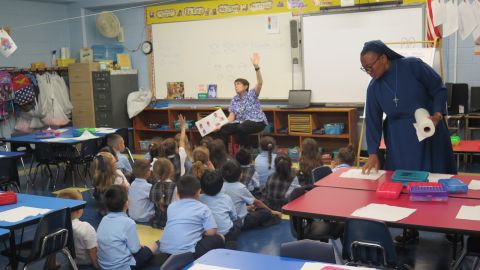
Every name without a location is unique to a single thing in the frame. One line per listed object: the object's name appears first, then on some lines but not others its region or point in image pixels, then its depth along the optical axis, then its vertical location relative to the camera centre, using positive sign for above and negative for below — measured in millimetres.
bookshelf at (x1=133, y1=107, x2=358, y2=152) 7859 -754
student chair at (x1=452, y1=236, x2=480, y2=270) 2839 -967
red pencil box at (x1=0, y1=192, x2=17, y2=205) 3635 -766
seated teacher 7672 -507
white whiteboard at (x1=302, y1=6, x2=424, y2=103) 7277 +516
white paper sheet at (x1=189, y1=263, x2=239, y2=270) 2053 -735
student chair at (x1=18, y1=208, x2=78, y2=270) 3209 -959
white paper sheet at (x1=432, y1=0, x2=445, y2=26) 4809 +580
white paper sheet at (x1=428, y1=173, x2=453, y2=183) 3147 -638
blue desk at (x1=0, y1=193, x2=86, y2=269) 3148 -812
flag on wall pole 5577 +491
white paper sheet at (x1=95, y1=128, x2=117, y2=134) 7441 -662
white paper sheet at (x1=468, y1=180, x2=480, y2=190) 3035 -666
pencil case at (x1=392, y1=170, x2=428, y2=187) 3107 -616
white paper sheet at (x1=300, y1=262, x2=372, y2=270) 1967 -731
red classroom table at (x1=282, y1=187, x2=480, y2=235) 2414 -696
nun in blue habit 3498 -209
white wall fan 9930 +1152
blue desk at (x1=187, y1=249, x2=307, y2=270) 2053 -734
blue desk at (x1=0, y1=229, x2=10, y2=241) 2908 -819
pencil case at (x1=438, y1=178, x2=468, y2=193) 2914 -633
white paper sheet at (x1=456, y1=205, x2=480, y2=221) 2499 -687
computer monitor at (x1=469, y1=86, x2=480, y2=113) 7089 -363
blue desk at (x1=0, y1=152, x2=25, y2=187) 5988 -901
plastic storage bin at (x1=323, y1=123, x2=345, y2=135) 7820 -766
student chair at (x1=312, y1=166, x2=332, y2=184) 3801 -700
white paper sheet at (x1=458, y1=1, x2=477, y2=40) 4516 +470
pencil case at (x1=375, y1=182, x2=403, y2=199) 2887 -641
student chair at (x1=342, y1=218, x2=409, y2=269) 2498 -820
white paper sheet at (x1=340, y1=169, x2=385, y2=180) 3417 -660
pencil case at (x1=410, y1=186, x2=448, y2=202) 2803 -646
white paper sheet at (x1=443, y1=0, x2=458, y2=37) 4660 +507
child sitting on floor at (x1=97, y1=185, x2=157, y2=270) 3631 -1058
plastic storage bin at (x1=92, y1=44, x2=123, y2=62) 10203 +650
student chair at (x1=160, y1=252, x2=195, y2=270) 2062 -718
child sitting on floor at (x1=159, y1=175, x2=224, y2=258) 3641 -1010
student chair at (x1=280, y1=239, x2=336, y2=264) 2166 -724
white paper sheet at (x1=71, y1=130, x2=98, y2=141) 6913 -691
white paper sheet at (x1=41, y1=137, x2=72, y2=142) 6858 -702
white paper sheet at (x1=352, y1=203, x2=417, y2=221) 2582 -694
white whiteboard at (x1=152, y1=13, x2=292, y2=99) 8484 +470
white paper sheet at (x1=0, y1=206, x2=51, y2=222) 3260 -810
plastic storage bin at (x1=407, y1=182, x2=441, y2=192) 2922 -623
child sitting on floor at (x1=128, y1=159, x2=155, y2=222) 4848 -1053
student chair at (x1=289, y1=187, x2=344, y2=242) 3081 -973
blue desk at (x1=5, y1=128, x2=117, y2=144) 6762 -705
